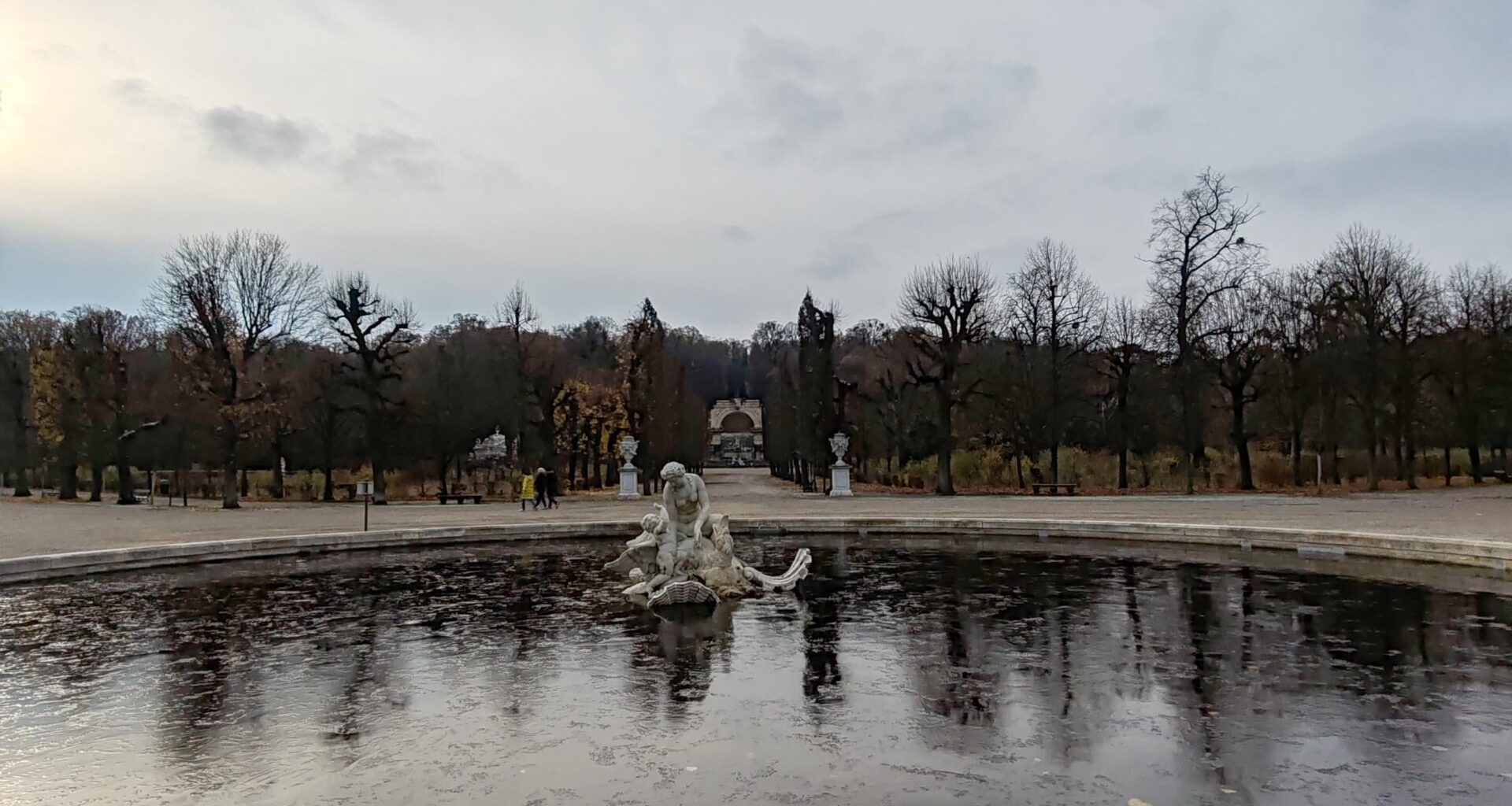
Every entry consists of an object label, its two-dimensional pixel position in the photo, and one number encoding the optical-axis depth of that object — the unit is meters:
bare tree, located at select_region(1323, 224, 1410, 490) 36.66
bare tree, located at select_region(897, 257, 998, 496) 37.25
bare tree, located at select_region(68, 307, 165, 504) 37.47
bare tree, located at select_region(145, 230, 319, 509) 32.75
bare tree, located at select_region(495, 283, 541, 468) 44.34
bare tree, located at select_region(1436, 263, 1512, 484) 39.81
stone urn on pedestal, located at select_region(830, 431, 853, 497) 37.78
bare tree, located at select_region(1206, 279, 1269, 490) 36.88
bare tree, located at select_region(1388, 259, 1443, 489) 37.09
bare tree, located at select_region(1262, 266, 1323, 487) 38.72
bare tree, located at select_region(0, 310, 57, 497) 42.75
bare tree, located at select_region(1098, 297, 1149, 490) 39.16
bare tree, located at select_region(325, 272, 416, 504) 36.25
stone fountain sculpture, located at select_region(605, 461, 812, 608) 12.45
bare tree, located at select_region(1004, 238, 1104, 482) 42.19
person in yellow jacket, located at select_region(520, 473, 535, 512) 30.55
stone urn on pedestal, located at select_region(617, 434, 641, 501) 38.09
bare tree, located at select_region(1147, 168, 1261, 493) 36.00
